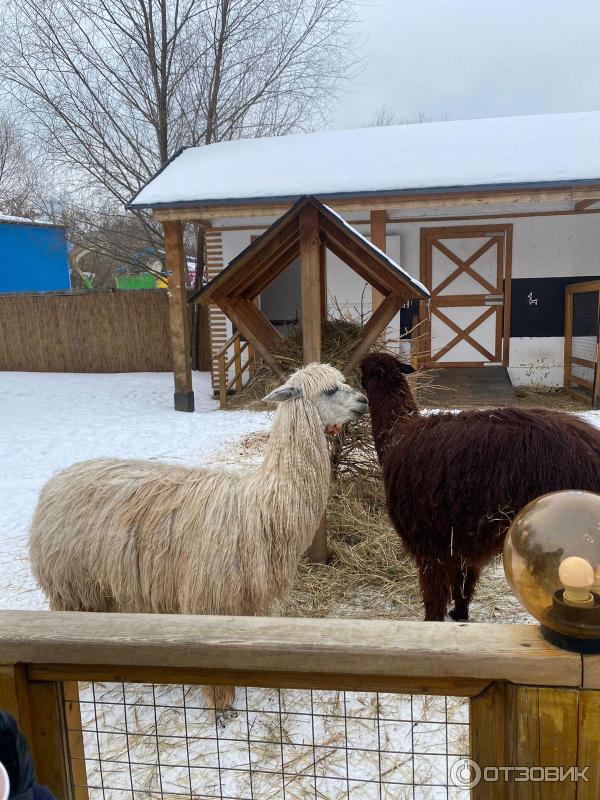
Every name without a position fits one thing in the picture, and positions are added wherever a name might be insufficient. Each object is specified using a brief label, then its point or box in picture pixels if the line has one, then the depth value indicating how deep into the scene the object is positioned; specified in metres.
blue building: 21.05
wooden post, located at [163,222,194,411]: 9.41
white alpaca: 2.71
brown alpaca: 2.73
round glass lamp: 1.05
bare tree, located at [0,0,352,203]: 13.54
